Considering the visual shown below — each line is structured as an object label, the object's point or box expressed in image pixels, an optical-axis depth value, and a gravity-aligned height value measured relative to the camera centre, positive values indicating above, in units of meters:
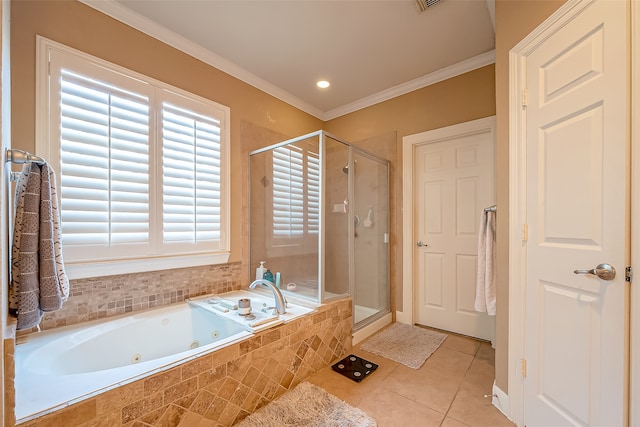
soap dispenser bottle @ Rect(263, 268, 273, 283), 2.49 -0.60
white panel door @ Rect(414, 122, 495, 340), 2.48 -0.10
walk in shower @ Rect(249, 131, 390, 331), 2.28 -0.07
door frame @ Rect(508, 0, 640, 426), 1.41 +0.02
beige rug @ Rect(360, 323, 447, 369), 2.17 -1.20
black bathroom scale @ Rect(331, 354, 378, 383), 1.89 -1.18
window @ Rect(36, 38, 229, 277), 1.57 +0.35
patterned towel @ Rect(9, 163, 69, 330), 0.91 -0.14
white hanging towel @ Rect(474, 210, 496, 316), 1.84 -0.37
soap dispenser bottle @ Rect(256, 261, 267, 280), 2.52 -0.56
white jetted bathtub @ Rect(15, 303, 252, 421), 1.03 -0.73
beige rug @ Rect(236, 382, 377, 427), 1.42 -1.15
